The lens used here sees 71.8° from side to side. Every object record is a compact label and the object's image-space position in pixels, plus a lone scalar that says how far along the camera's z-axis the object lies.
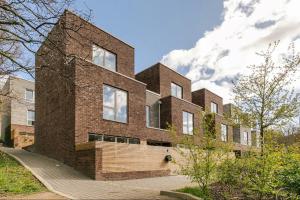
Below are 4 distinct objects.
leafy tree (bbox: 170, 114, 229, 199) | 6.08
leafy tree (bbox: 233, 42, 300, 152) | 9.25
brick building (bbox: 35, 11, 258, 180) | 11.11
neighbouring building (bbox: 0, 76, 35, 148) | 21.22
